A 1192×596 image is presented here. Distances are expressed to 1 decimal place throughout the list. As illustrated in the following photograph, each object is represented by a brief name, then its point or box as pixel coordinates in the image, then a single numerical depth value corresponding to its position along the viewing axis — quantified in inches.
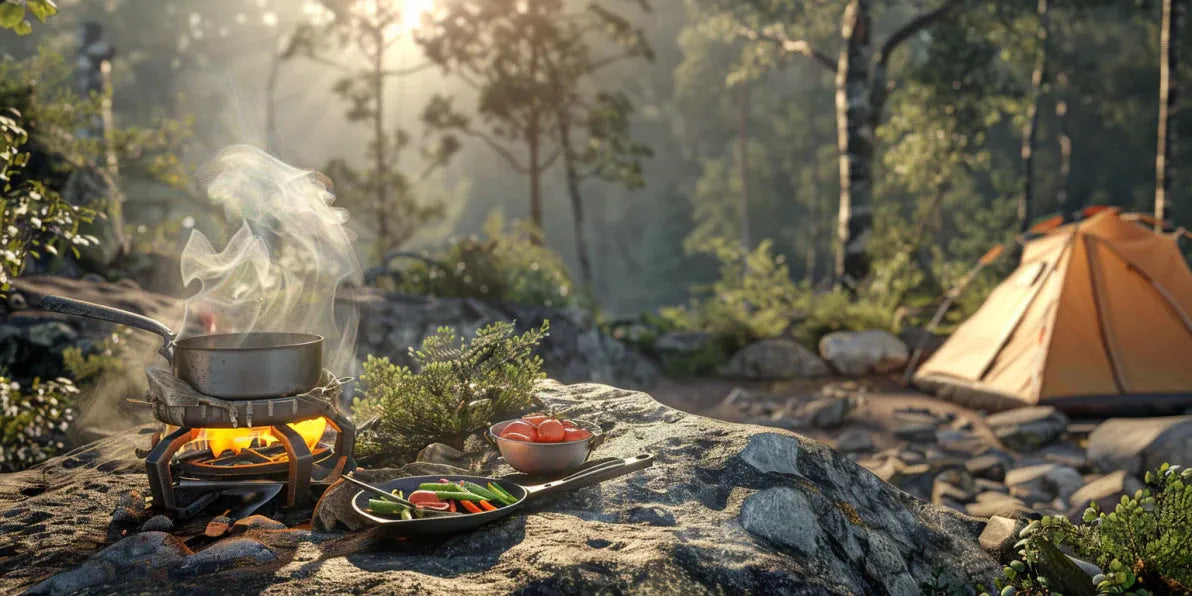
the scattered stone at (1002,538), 137.0
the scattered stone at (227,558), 104.4
